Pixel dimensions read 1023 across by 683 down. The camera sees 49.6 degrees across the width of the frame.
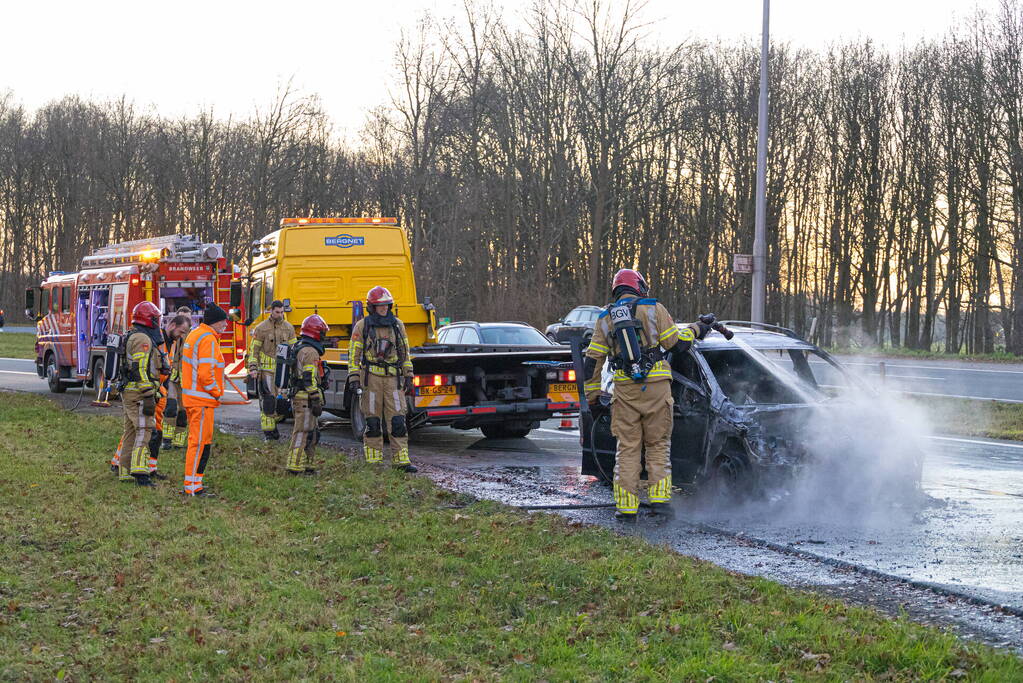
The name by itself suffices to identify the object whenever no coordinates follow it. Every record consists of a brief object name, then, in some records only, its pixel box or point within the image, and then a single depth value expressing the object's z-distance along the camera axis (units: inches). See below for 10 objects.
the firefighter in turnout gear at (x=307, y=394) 454.0
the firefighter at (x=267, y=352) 578.9
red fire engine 816.3
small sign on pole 797.2
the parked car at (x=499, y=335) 685.9
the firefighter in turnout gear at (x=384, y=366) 461.4
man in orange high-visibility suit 405.1
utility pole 789.2
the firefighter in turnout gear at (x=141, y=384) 432.5
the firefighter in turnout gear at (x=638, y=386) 338.3
